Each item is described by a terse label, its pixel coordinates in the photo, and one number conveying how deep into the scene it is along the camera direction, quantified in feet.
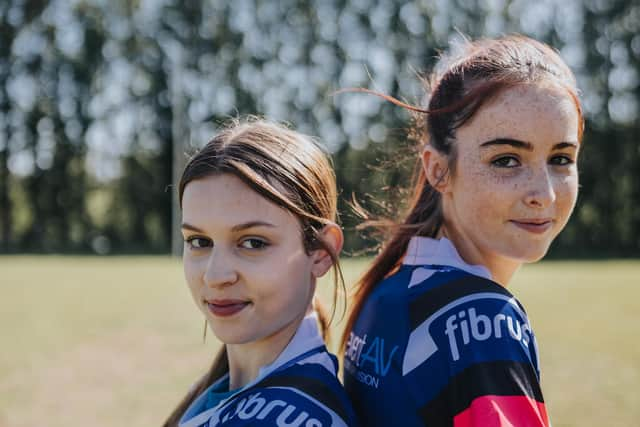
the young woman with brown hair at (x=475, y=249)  4.58
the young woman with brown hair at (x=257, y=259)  4.87
